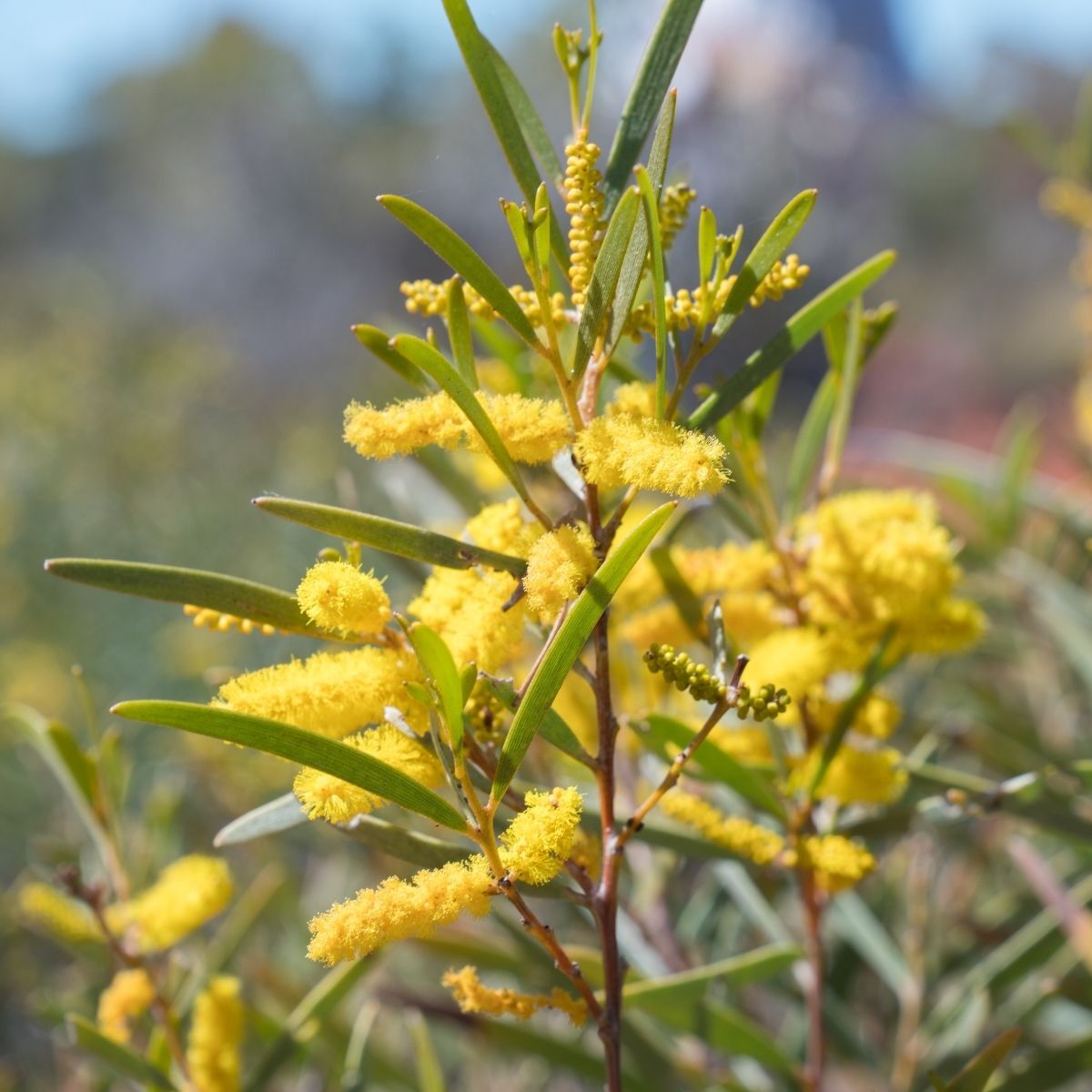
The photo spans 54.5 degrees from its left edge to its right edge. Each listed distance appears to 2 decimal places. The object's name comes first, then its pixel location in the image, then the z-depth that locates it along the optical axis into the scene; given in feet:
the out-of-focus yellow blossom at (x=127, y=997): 2.16
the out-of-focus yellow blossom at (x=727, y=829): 1.84
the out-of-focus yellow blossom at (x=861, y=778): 1.93
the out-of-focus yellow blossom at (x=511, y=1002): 1.50
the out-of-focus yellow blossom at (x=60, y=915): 2.36
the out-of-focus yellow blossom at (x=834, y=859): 1.81
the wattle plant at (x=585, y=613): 1.29
